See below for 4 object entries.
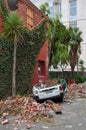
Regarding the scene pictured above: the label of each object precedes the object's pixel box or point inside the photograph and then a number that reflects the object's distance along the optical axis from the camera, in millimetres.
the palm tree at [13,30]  6723
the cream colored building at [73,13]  19634
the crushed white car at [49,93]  6531
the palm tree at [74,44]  13619
